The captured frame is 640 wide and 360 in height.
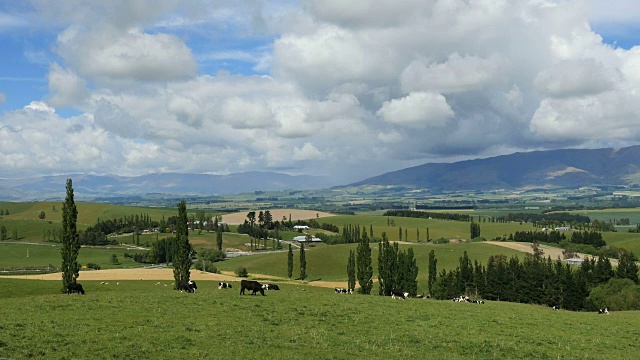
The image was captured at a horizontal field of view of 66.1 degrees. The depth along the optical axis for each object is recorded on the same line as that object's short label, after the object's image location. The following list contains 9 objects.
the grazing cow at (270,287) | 64.43
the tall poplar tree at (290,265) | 169.21
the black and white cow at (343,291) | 74.06
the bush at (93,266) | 176.12
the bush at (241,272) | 158.27
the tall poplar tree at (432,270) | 141.75
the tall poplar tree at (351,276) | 130.25
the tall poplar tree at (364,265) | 108.19
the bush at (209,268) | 167.34
